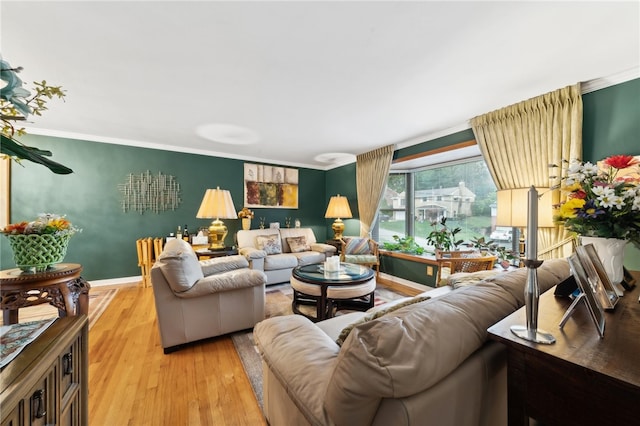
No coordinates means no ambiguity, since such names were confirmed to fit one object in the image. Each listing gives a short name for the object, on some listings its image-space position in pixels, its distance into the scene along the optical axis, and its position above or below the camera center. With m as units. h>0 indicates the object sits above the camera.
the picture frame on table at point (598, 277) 0.89 -0.24
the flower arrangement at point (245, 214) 4.75 -0.06
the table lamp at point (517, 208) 1.93 +0.04
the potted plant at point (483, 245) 3.12 -0.42
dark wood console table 0.53 -0.38
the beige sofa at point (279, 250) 3.91 -0.69
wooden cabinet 0.56 -0.49
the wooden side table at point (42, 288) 1.51 -0.52
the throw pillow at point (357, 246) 4.26 -0.60
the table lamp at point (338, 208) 4.64 +0.07
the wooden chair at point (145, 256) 3.89 -0.73
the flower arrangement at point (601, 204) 1.05 +0.05
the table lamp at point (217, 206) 3.22 +0.07
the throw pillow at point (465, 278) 2.07 -0.58
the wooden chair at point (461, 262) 2.78 -0.60
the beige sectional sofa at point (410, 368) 0.64 -0.48
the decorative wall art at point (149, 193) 4.02 +0.30
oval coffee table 2.42 -0.76
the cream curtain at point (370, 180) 4.27 +0.59
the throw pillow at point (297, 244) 4.63 -0.63
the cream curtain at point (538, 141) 2.25 +0.74
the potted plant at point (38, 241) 1.50 -0.20
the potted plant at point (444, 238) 3.61 -0.39
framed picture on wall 5.06 +0.54
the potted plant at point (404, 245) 4.20 -0.59
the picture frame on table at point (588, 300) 0.71 -0.26
